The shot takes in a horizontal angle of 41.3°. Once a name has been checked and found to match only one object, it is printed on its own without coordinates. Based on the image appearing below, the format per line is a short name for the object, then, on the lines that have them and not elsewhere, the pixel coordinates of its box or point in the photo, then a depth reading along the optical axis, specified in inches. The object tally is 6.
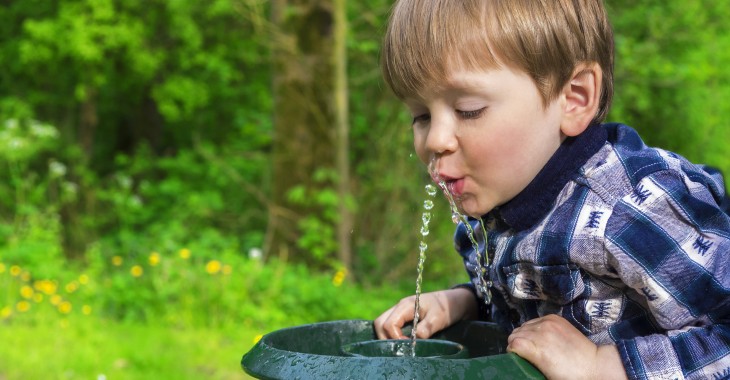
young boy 62.9
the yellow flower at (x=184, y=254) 230.1
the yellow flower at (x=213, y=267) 222.2
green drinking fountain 55.9
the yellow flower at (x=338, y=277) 229.5
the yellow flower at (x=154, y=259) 229.1
